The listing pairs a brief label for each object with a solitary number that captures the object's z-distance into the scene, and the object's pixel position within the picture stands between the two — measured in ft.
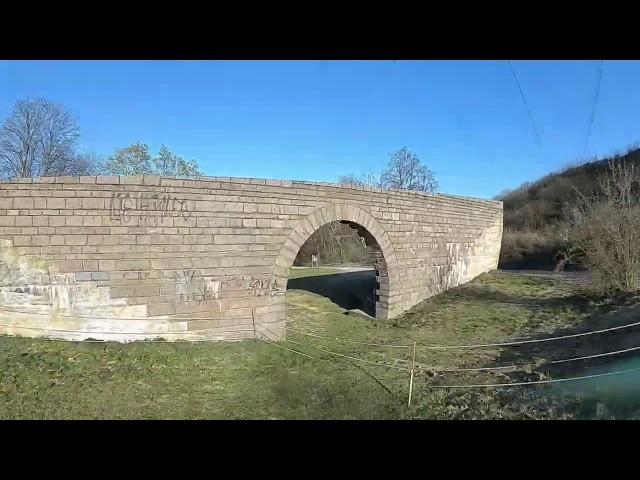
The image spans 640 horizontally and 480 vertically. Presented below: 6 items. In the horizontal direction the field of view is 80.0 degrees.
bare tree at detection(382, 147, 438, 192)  128.98
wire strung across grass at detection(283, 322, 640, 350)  27.22
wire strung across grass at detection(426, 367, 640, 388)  17.35
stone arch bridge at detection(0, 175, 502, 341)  21.94
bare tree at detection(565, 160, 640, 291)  35.81
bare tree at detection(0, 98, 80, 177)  90.02
